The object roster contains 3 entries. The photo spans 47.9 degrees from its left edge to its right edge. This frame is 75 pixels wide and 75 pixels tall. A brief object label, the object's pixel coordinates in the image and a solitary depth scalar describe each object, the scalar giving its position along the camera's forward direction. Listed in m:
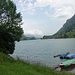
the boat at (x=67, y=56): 27.67
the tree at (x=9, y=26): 18.45
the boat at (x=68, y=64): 18.69
